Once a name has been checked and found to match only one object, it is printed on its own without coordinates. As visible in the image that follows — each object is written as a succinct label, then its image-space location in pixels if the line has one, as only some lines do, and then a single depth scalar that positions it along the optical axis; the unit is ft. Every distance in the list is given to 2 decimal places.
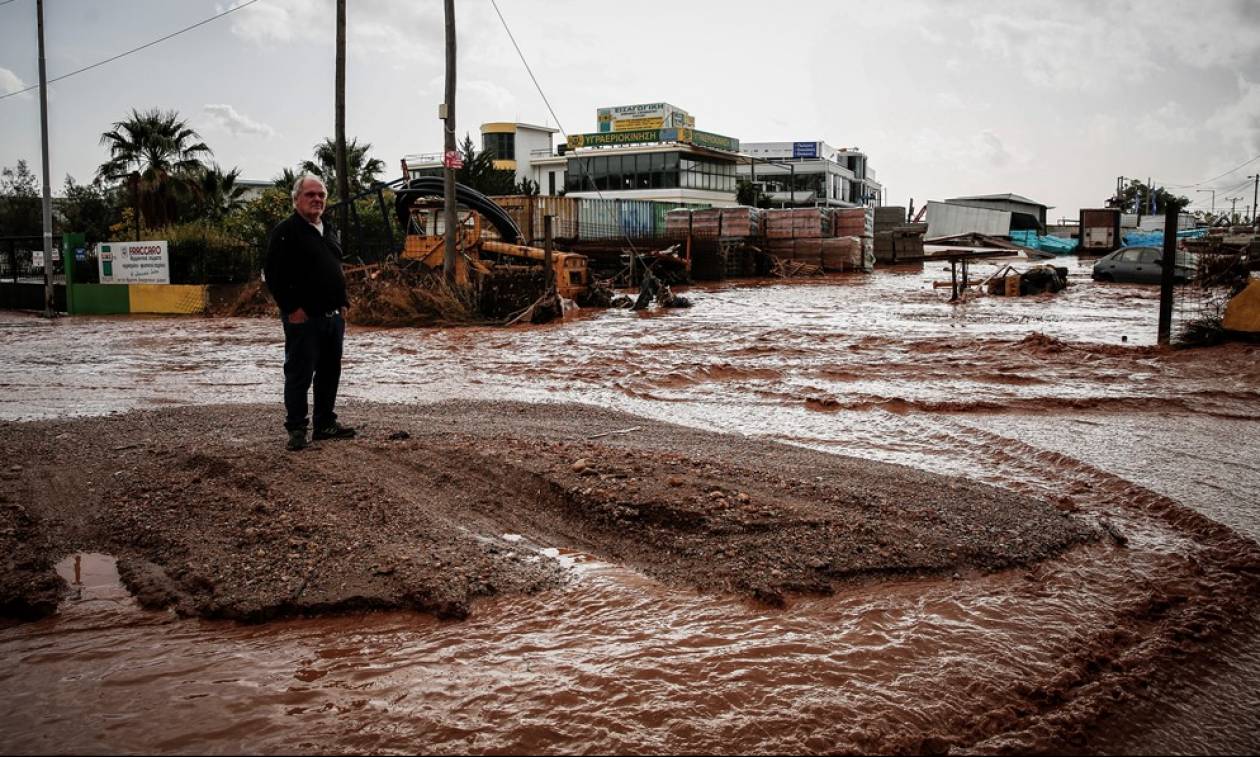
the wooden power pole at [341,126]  71.20
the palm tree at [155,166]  120.78
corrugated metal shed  204.44
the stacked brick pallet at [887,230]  141.69
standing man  18.48
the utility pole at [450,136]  61.26
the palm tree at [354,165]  161.27
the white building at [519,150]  226.79
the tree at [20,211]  143.02
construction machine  67.46
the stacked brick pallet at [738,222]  114.42
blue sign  256.11
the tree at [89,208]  146.20
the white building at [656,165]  197.16
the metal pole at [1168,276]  38.40
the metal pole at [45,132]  70.08
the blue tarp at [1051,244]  163.02
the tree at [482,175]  144.46
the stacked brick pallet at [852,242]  116.57
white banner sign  76.28
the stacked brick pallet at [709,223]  114.62
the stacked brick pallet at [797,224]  117.70
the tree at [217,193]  128.67
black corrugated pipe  68.18
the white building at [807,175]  228.43
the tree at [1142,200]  253.24
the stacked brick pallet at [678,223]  116.47
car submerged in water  86.99
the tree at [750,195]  202.02
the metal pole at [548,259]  61.52
